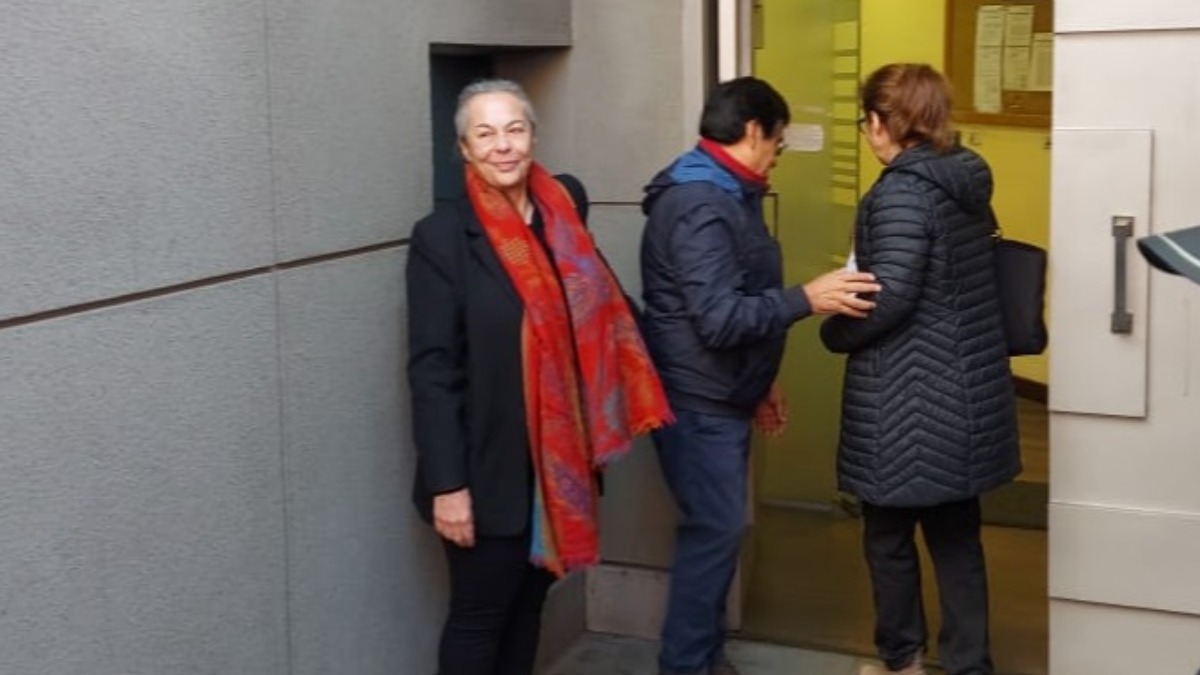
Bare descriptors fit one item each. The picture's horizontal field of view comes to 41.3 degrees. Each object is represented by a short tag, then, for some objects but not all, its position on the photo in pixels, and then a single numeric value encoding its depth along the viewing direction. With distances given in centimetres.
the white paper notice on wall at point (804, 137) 539
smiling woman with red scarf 374
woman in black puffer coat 414
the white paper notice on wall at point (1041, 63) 791
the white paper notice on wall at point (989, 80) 828
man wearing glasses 421
